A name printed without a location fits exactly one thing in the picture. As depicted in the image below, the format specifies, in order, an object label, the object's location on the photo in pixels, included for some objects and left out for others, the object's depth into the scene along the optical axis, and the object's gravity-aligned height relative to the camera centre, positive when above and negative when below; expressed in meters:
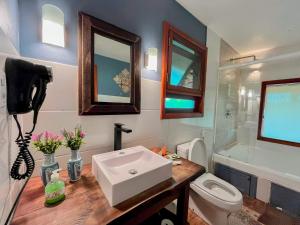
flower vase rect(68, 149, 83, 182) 0.75 -0.33
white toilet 1.30 -0.86
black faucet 1.03 -0.24
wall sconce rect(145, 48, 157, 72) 1.27 +0.41
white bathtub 1.74 -0.83
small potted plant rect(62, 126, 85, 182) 0.75 -0.29
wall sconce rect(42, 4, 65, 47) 0.76 +0.42
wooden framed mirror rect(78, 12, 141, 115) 0.93 +0.26
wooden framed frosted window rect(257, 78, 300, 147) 2.43 -0.04
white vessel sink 0.62 -0.36
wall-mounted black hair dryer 0.50 +0.04
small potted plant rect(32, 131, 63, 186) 0.69 -0.23
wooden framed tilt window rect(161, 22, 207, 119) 1.46 +0.36
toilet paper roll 1.06 -0.86
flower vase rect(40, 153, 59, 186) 0.69 -0.32
